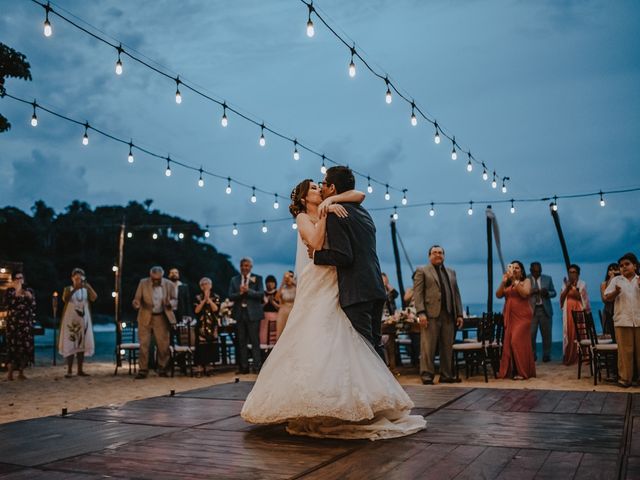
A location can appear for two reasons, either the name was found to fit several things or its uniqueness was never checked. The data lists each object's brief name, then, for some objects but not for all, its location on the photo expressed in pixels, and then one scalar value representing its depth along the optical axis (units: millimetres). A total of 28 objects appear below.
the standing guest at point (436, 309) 8164
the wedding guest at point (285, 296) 10164
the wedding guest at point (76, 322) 10320
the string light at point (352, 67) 7007
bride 3463
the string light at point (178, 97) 7889
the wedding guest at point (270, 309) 11125
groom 3680
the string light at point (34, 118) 8448
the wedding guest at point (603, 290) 9008
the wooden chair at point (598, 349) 7875
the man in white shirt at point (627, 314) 7262
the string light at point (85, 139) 9489
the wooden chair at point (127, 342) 10695
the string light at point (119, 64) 6746
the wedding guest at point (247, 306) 9938
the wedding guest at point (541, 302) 11555
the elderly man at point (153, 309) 9906
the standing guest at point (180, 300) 10684
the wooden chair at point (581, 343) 8773
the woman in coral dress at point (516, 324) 8562
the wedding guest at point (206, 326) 10094
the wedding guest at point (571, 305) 11055
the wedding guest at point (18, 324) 9906
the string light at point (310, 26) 6108
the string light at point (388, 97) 8120
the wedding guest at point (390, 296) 10634
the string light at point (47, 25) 5922
